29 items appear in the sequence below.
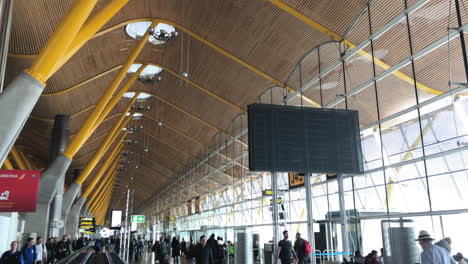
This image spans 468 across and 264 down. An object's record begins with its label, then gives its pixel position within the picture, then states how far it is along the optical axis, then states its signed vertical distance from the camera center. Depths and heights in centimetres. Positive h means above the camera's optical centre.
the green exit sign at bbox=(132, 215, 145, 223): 2518 +86
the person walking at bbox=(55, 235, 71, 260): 1836 -70
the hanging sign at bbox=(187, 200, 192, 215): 4056 +236
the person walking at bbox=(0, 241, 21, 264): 931 -49
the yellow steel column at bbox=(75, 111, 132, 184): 3055 +697
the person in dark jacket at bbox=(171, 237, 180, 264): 2322 -90
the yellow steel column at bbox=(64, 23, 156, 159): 2247 +737
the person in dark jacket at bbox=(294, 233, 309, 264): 1308 -63
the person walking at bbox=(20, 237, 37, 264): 1058 -47
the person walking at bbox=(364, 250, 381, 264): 1066 -76
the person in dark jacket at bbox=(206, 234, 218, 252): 1262 -37
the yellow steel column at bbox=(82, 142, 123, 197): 4097 +627
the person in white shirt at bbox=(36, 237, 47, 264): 1100 -44
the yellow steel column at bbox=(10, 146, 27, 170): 3549 +664
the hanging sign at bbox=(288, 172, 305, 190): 1780 +213
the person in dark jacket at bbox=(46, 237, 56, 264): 1616 -68
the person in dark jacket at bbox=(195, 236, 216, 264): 1054 -55
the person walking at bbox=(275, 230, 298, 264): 1234 -62
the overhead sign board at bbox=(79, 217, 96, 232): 4394 +108
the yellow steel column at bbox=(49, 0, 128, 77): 1324 +665
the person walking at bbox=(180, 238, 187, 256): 2273 -84
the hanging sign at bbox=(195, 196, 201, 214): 3692 +231
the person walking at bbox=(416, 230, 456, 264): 542 -35
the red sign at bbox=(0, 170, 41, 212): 1088 +118
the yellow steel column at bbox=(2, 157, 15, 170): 3321 +559
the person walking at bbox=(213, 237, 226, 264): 1319 -79
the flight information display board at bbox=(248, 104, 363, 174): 1284 +279
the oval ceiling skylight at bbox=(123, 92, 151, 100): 3524 +1169
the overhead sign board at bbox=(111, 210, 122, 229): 2692 +82
